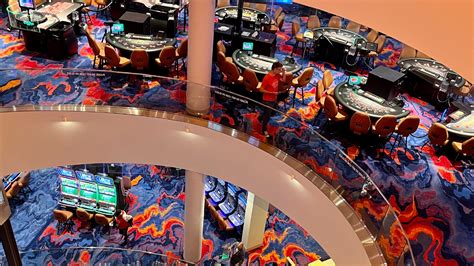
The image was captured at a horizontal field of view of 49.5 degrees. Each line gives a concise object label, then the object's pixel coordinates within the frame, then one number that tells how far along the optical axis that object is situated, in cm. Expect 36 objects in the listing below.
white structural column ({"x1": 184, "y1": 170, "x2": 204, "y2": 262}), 1025
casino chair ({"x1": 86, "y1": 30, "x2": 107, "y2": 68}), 1177
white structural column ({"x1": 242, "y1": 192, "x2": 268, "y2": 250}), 1091
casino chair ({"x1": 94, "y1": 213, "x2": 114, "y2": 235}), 1146
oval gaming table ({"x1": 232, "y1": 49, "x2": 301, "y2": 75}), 1176
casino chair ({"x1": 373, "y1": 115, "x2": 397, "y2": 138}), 1020
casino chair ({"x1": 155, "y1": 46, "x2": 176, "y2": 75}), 1162
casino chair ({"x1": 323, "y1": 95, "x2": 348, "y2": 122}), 1062
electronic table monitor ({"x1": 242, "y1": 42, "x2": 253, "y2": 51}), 1237
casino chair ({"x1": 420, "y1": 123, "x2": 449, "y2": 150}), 1042
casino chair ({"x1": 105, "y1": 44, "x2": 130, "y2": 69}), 1152
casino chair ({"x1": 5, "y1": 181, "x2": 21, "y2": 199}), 1168
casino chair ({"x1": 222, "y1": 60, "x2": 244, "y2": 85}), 1146
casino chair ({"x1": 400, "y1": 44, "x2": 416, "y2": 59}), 1349
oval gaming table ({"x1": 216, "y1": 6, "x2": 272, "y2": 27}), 1430
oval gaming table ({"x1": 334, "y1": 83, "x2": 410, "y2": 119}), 1073
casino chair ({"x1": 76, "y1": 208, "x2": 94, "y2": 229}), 1149
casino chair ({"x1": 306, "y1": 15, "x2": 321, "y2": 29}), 1472
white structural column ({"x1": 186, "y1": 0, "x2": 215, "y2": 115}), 835
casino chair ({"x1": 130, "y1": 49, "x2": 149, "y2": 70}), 1148
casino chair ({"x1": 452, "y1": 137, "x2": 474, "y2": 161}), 1029
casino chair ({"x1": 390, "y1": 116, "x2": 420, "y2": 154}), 1028
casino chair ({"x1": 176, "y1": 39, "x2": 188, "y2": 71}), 1194
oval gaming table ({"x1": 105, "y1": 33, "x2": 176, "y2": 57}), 1196
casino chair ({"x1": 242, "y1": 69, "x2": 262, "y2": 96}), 1111
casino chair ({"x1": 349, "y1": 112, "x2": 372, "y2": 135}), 1023
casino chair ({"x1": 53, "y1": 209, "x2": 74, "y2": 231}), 1134
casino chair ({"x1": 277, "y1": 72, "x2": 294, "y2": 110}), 1125
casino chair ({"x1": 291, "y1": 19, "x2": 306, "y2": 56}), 1402
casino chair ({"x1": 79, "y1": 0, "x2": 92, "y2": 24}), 1441
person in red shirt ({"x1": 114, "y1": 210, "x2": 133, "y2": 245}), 1114
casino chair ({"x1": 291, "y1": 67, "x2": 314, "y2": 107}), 1152
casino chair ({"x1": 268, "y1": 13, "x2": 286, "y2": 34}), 1411
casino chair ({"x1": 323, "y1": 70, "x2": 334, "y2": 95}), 1148
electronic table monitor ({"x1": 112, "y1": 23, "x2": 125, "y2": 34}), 1244
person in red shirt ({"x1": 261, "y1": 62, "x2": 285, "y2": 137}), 1045
